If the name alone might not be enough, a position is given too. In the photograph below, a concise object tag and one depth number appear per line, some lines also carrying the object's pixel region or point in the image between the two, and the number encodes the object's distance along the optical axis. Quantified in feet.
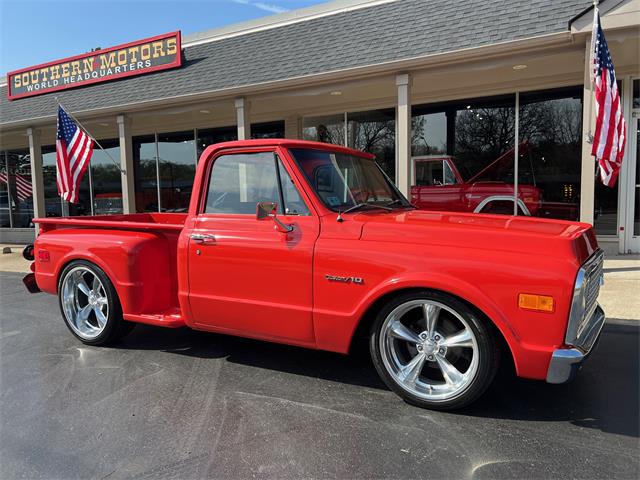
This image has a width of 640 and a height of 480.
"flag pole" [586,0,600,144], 18.86
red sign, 36.06
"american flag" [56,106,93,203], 32.07
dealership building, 23.24
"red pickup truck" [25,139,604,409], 8.87
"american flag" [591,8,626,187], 18.81
